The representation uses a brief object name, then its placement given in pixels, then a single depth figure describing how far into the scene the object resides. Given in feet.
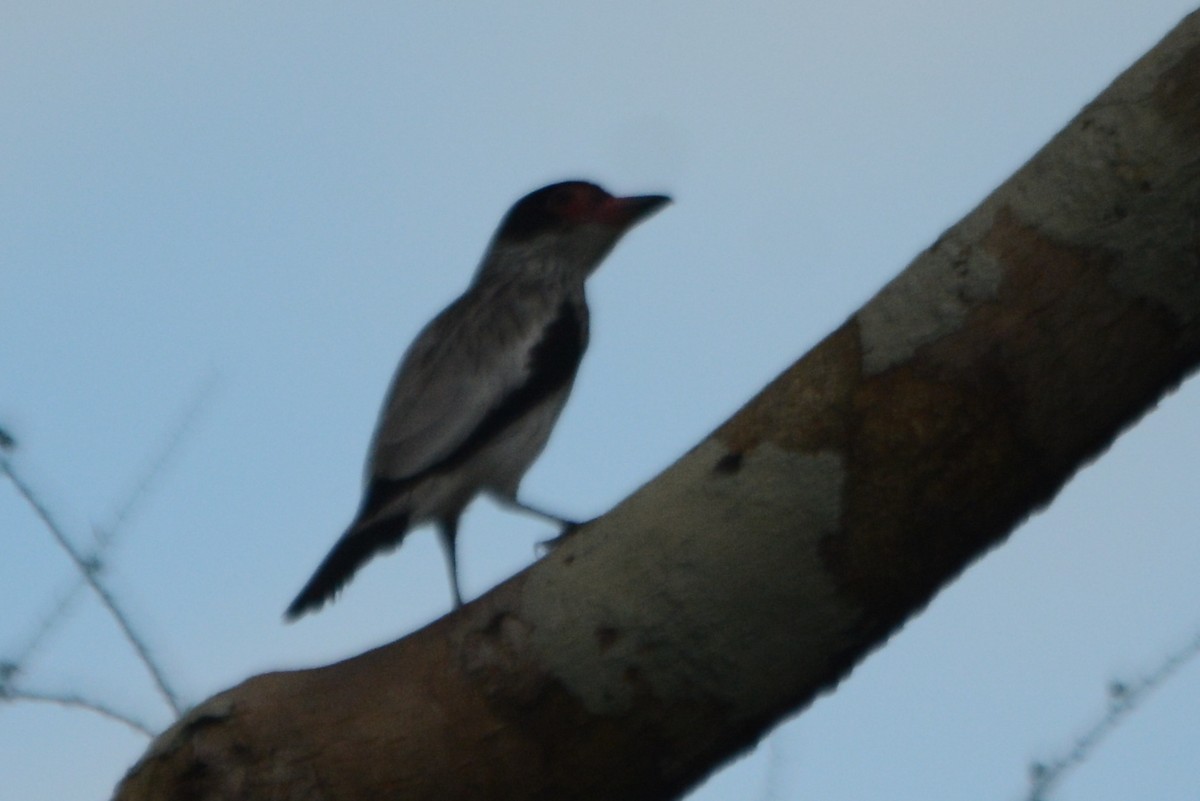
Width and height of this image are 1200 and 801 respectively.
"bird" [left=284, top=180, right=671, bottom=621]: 32.17
